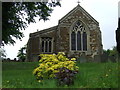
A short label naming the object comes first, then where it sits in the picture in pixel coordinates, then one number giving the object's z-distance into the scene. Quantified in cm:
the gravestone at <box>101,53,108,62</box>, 1764
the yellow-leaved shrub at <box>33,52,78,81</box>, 734
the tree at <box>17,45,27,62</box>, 6556
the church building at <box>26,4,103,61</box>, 3106
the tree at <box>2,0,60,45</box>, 1753
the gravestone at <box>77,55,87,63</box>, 1810
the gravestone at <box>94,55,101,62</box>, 1810
